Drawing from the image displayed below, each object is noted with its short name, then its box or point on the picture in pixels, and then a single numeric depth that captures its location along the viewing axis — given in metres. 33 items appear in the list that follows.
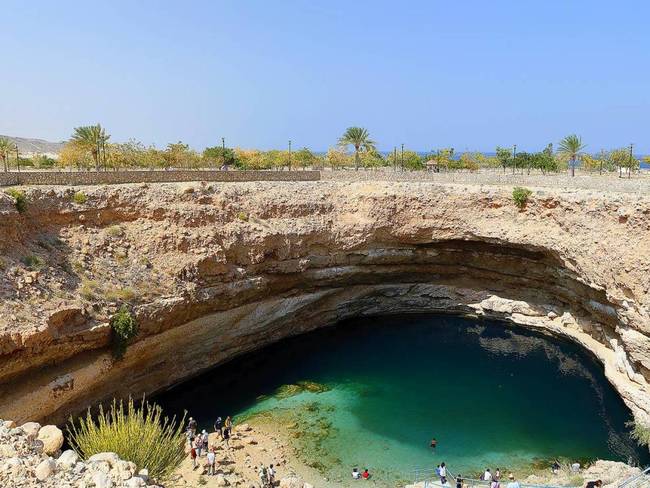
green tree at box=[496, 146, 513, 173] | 85.64
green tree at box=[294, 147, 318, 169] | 74.65
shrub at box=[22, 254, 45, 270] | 24.98
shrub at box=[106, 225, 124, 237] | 29.75
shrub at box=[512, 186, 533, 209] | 35.75
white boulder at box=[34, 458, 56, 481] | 12.41
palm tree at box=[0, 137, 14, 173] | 40.25
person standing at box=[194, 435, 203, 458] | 24.48
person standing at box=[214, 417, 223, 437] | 27.13
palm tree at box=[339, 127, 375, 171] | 56.99
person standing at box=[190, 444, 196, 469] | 23.62
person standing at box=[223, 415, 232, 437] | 26.33
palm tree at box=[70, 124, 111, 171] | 39.41
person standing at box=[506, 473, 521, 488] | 22.85
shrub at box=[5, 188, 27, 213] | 26.39
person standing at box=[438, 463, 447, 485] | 22.95
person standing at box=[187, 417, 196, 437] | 25.98
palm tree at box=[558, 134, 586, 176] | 53.97
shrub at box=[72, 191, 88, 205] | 29.31
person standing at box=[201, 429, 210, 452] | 24.86
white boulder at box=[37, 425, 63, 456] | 14.79
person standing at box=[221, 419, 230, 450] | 26.05
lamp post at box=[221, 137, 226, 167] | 59.97
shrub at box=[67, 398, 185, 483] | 16.61
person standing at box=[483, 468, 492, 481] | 22.83
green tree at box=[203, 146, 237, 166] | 60.28
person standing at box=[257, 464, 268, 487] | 22.22
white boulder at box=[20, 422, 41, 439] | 14.86
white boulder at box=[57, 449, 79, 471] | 13.03
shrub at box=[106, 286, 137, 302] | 26.64
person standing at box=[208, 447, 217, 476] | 23.22
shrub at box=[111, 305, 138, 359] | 25.92
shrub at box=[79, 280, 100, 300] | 25.69
